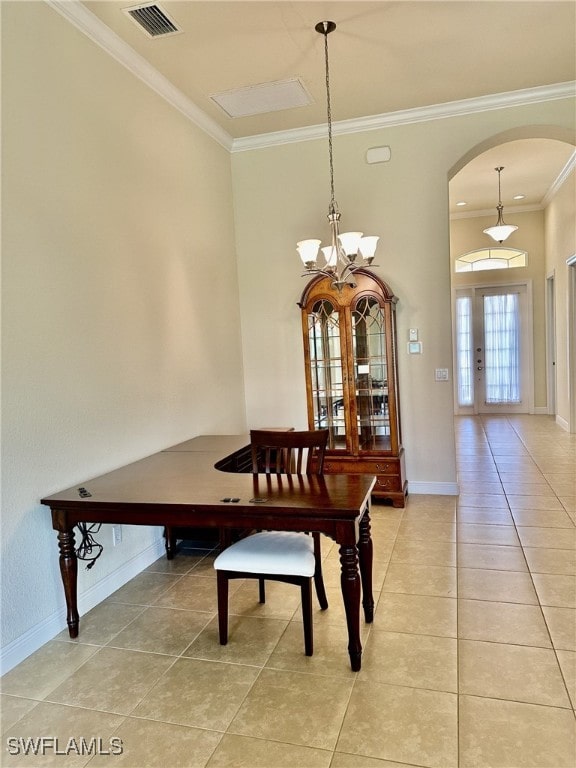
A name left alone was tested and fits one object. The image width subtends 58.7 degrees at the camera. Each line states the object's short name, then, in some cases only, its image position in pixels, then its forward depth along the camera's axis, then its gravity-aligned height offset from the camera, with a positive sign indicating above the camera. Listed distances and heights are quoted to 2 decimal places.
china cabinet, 4.34 -0.19
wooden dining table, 2.12 -0.65
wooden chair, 2.29 -0.92
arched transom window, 8.45 +1.42
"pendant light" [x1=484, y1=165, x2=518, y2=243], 6.88 +1.52
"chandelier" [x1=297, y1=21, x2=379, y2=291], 3.04 +0.65
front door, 8.56 -0.10
